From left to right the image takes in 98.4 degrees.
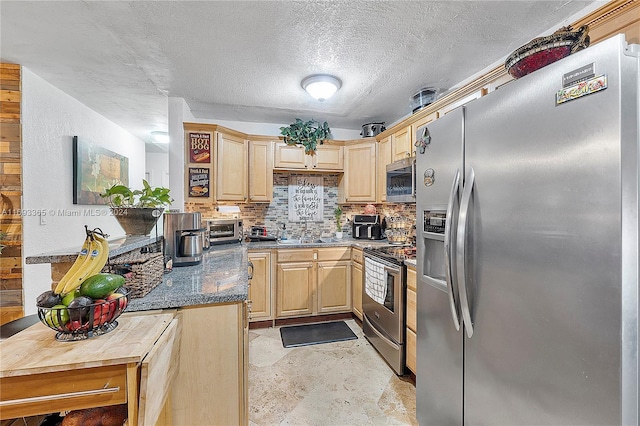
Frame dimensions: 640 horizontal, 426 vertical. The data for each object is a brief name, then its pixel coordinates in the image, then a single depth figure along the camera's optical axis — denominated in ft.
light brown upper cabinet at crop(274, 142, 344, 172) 11.78
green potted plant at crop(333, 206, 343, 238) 13.20
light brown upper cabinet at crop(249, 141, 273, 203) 11.46
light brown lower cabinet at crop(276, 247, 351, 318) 10.64
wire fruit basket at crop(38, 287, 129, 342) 3.16
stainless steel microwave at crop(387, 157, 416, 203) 8.74
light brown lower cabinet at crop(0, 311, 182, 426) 2.82
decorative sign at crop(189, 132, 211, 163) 10.27
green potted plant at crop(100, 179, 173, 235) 6.08
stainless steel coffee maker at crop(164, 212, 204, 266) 6.38
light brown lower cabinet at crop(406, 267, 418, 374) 6.91
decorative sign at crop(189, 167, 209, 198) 10.27
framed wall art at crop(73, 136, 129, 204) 10.49
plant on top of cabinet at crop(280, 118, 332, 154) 11.61
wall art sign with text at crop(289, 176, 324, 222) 12.88
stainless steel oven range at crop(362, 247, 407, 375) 7.38
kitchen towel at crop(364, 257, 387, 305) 8.00
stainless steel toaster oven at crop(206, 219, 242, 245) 10.33
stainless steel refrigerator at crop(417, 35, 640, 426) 2.56
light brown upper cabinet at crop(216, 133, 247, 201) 10.53
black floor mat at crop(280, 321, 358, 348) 9.43
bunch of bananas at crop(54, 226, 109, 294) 3.45
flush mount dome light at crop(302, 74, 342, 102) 8.13
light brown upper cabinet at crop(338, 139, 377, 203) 11.90
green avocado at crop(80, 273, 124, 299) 3.41
